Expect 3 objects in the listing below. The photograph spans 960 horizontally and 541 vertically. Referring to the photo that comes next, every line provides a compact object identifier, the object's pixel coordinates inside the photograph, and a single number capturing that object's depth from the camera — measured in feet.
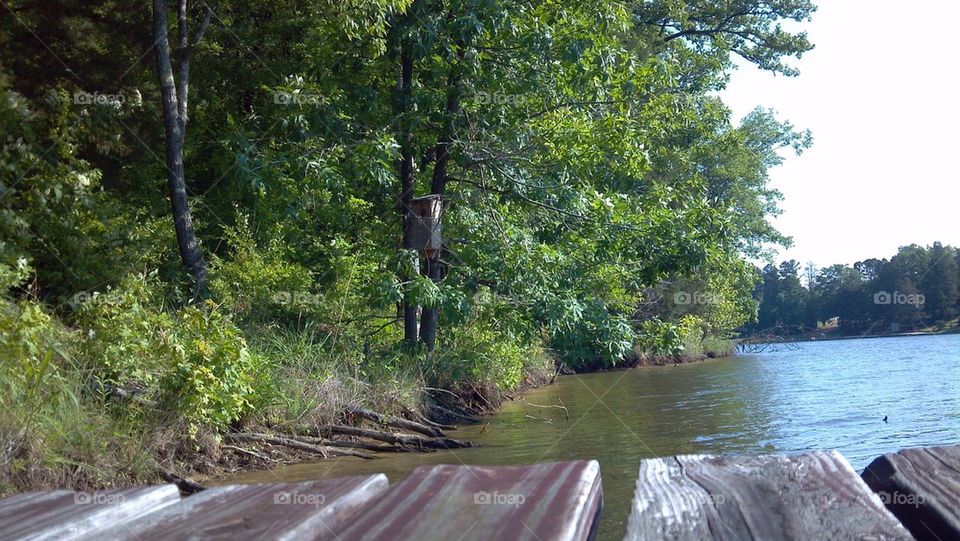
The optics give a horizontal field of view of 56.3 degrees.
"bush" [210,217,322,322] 48.29
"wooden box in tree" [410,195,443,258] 50.14
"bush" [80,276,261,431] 32.07
